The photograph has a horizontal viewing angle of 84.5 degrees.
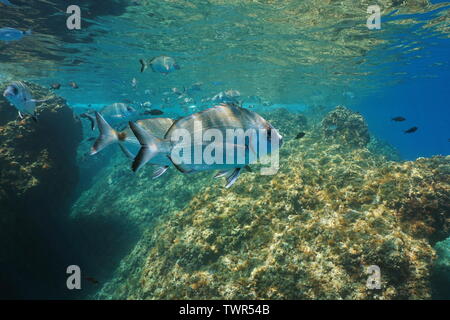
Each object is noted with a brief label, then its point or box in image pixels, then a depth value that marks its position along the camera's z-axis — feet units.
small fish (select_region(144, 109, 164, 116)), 26.53
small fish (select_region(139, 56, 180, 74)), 25.70
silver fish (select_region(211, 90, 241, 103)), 36.76
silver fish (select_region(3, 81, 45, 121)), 17.20
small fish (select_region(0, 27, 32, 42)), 21.48
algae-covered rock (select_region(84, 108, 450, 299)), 14.93
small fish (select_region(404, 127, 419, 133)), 30.48
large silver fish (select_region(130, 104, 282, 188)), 7.21
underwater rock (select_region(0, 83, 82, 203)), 29.71
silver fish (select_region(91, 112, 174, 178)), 10.98
